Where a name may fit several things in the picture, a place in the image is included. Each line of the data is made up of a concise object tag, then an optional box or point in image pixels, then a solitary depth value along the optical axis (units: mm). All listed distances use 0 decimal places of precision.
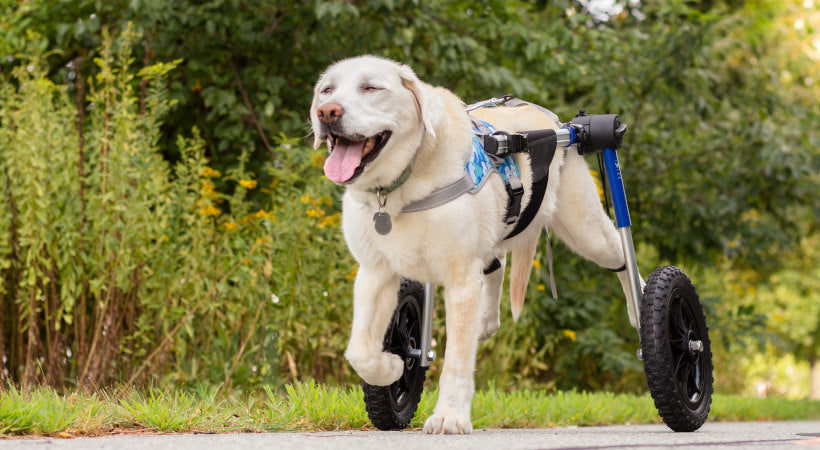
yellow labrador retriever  3592
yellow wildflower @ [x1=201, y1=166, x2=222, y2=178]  6059
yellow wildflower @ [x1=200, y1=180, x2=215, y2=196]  5954
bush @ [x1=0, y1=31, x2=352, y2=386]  5555
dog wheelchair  4164
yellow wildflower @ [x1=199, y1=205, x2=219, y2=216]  5891
